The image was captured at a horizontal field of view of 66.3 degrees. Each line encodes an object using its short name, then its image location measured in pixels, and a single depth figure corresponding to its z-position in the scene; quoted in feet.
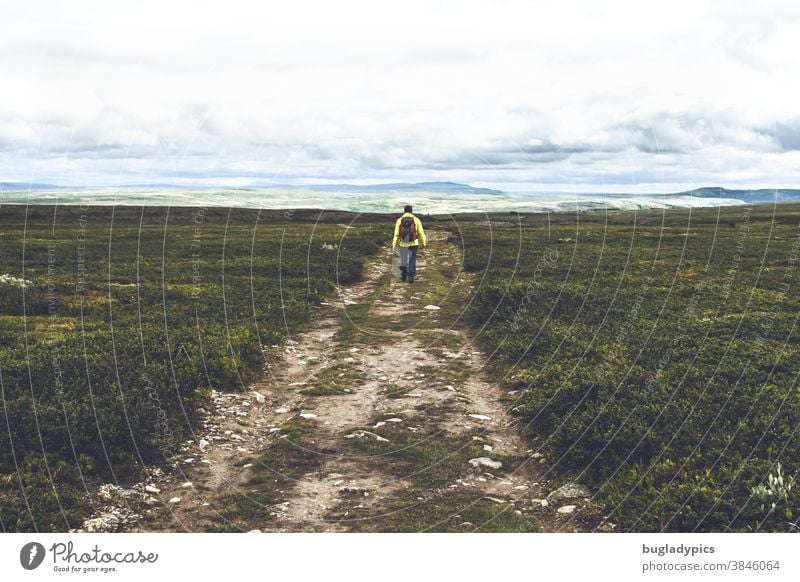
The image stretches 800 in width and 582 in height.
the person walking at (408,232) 81.10
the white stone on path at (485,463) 31.32
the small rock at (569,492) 28.19
